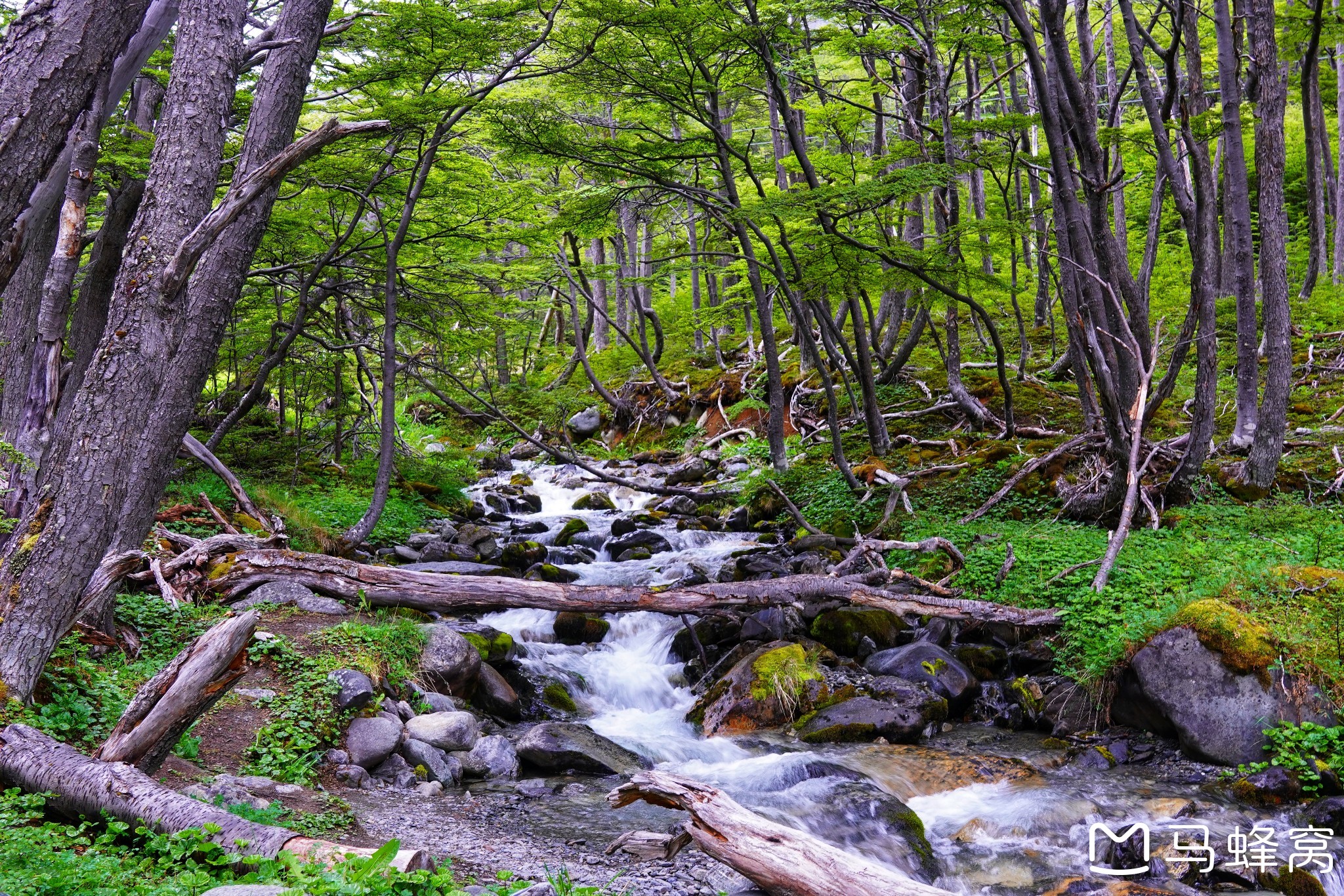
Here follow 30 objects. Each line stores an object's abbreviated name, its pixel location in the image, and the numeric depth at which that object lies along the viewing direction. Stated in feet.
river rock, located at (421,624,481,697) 23.03
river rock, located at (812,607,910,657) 27.48
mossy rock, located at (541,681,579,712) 25.75
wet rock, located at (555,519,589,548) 42.13
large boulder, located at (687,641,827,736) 23.94
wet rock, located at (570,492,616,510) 52.11
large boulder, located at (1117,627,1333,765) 18.24
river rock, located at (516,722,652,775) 20.74
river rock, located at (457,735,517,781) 19.99
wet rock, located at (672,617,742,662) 29.01
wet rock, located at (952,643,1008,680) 25.25
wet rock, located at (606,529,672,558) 40.13
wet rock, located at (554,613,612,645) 30.04
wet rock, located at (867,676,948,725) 23.02
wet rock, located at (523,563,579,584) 33.68
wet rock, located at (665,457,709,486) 53.47
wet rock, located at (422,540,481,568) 35.76
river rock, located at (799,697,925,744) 22.58
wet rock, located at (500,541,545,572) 36.27
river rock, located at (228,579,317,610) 23.57
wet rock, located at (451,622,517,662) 25.99
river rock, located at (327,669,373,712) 19.26
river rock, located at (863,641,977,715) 24.04
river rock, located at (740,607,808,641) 27.96
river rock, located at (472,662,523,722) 23.91
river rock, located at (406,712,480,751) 20.07
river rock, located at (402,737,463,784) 18.98
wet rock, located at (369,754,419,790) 18.20
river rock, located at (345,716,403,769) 18.37
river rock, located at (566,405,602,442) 70.33
